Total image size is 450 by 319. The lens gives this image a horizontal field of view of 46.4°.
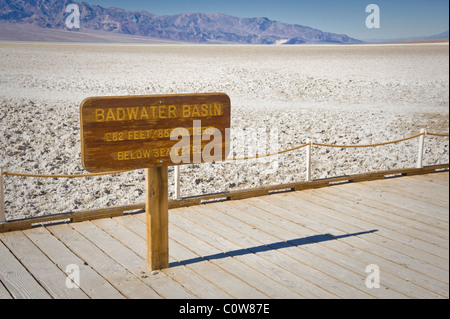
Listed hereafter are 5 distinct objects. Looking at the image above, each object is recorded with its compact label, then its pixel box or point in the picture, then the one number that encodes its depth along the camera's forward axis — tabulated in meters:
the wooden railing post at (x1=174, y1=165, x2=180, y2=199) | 6.97
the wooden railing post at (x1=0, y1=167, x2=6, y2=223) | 5.87
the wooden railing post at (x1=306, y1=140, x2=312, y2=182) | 8.04
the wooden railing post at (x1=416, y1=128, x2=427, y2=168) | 9.30
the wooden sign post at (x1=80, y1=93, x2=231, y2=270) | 4.53
